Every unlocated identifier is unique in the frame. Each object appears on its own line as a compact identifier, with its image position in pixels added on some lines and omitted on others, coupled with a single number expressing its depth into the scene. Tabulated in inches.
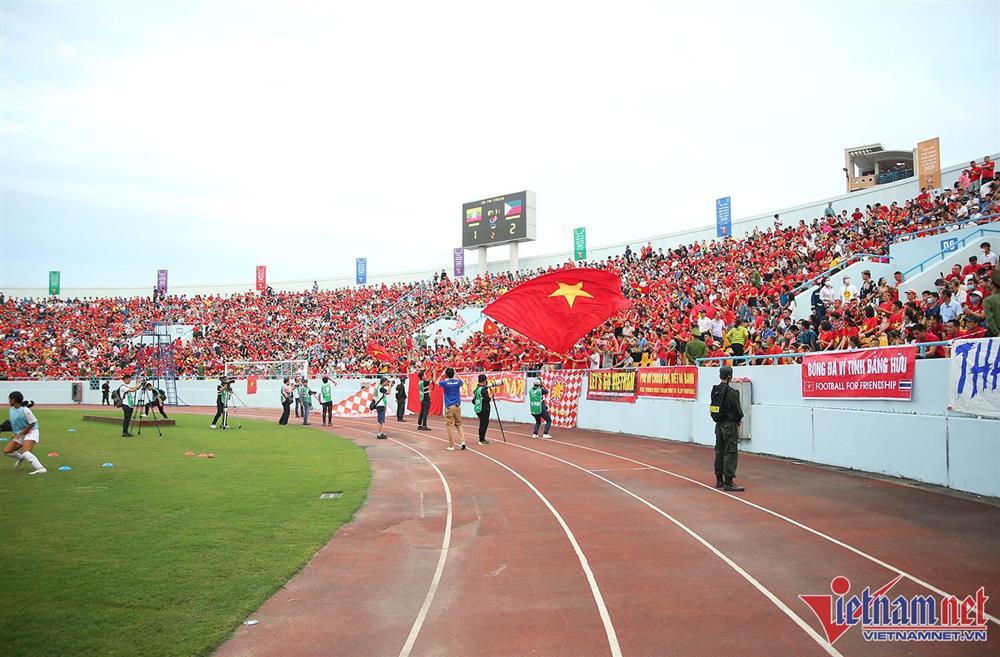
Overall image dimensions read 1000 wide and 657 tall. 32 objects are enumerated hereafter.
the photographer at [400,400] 1216.2
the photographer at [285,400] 1095.9
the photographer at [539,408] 861.2
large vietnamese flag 867.4
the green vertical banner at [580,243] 1705.2
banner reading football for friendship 467.5
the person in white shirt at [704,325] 836.6
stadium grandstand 626.5
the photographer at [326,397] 1083.9
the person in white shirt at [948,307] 509.4
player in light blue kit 517.3
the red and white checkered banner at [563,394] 991.6
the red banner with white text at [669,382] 748.6
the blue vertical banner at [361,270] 2234.3
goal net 1620.3
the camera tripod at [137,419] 843.5
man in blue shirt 729.0
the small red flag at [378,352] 1508.4
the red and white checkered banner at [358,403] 1349.7
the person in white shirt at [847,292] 718.0
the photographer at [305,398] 1126.5
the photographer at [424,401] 1021.8
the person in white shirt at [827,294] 736.3
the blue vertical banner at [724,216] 1355.8
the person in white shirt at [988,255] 572.4
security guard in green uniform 454.9
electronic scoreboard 1838.1
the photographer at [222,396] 973.0
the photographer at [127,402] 813.2
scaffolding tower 1625.4
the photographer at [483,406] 786.8
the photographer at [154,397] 919.7
